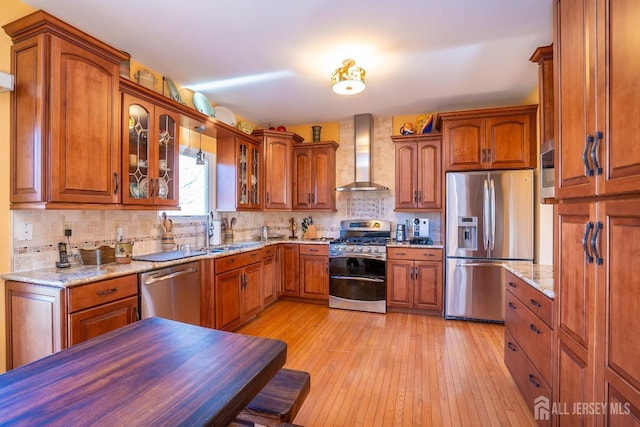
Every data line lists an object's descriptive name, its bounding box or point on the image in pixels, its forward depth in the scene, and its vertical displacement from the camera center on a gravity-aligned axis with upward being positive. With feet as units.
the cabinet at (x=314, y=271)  13.67 -2.64
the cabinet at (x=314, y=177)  14.73 +1.82
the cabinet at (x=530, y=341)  5.32 -2.60
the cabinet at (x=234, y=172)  12.51 +1.76
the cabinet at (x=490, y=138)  11.19 +2.85
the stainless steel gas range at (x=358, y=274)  12.59 -2.59
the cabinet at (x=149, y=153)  7.76 +1.73
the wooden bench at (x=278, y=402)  3.98 -2.63
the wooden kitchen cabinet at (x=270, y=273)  12.76 -2.62
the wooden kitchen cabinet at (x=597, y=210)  3.26 +0.04
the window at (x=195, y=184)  11.43 +1.19
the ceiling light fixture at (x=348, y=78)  8.71 +3.93
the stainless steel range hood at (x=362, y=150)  14.35 +3.06
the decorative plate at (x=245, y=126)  13.51 +3.94
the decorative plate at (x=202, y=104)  11.15 +4.08
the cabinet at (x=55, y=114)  6.07 +2.11
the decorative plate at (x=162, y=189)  8.82 +0.75
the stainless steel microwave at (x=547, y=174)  6.56 +0.89
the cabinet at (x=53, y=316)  5.78 -2.03
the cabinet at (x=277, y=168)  14.25 +2.17
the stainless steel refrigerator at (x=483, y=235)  11.09 -0.83
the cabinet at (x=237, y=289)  9.92 -2.68
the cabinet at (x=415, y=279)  12.14 -2.68
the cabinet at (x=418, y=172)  12.87 +1.80
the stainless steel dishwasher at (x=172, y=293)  7.37 -2.10
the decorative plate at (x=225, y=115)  12.58 +4.17
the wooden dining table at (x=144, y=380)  2.33 -1.54
